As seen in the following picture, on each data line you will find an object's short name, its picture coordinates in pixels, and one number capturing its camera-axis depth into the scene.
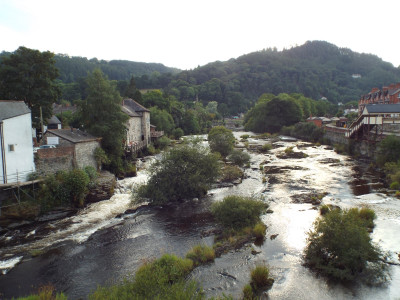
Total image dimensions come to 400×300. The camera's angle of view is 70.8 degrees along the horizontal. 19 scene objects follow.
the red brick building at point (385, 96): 61.58
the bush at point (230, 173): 28.38
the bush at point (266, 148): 49.97
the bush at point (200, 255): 13.12
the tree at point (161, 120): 60.50
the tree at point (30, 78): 27.06
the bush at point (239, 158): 35.41
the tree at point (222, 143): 38.25
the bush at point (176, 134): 67.56
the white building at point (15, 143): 19.21
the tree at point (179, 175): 21.48
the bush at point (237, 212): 16.41
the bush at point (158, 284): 8.79
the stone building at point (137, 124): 41.67
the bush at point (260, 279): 11.27
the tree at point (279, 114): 81.31
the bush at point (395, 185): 23.44
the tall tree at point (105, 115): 28.42
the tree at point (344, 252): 11.38
